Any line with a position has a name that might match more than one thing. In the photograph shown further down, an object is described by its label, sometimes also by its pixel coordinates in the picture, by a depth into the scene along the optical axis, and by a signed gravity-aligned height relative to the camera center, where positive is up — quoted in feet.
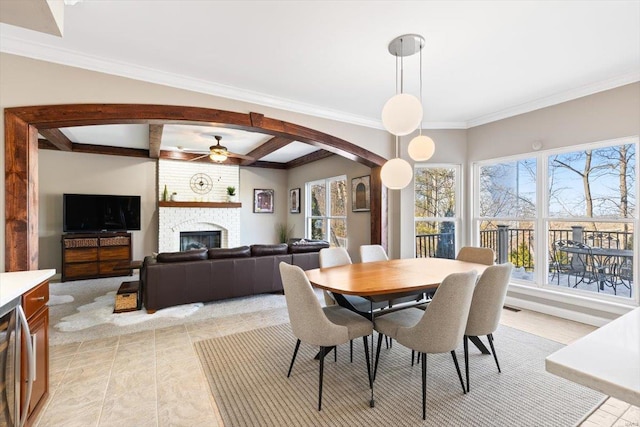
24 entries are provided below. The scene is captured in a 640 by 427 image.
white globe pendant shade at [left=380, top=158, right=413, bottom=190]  9.30 +1.30
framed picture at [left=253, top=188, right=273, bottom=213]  26.16 +1.33
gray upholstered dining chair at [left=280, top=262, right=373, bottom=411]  6.47 -2.37
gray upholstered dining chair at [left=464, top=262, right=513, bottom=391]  7.13 -2.08
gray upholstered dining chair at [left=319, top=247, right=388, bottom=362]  8.61 -1.71
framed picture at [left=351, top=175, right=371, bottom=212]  17.81 +1.32
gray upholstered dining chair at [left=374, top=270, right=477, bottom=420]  6.08 -2.24
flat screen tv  18.39 +0.29
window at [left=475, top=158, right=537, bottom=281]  13.41 +0.10
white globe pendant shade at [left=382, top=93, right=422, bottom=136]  7.17 +2.46
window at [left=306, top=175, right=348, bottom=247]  20.65 +0.40
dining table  6.82 -1.65
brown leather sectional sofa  12.28 -2.49
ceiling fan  17.21 +3.70
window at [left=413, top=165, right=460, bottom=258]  15.87 +0.30
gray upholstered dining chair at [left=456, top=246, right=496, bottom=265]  10.56 -1.50
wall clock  23.27 +2.63
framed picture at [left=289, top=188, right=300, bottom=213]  25.53 +1.34
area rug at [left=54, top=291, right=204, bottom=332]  11.14 -3.94
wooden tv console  17.89 -2.22
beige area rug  6.16 -4.14
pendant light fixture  7.20 +2.35
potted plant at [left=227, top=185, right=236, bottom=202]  24.08 +1.89
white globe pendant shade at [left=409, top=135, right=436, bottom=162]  9.20 +2.07
